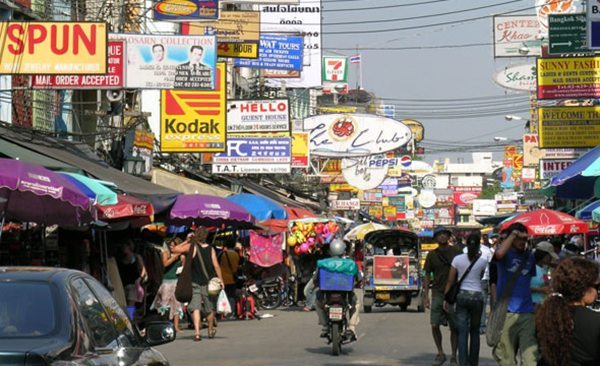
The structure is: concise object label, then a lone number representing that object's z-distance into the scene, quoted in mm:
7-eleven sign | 86125
